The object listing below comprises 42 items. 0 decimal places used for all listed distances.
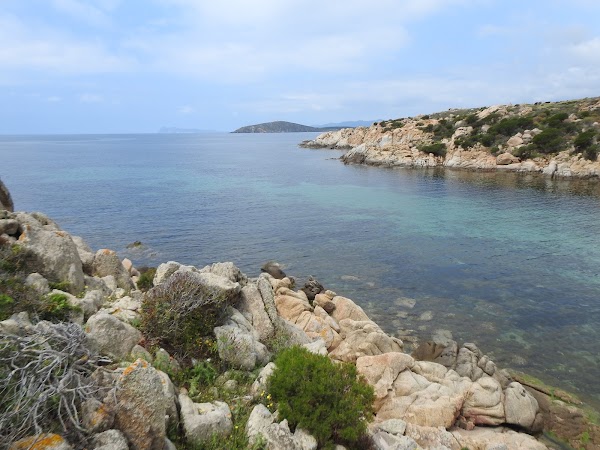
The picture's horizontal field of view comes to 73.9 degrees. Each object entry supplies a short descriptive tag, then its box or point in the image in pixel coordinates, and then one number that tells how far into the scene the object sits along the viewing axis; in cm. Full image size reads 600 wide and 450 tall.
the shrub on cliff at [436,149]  9731
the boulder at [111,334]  996
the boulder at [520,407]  1474
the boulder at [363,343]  1785
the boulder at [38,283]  1248
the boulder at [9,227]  1622
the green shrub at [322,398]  1006
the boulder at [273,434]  927
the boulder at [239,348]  1226
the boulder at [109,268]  1911
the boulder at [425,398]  1380
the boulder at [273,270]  2904
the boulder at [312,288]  2550
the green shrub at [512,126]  9444
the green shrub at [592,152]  7300
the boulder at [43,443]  630
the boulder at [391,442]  1061
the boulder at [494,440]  1280
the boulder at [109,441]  696
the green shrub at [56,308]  1120
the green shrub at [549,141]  8088
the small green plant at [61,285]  1425
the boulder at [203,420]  887
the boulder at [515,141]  8795
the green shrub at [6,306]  1005
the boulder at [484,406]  1473
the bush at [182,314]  1209
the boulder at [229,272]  1724
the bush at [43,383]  662
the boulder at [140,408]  764
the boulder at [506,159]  8369
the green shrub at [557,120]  8706
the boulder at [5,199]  2305
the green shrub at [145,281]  2019
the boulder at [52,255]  1500
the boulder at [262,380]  1116
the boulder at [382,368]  1494
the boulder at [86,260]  1907
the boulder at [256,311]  1549
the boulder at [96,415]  718
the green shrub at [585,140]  7569
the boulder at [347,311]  2264
